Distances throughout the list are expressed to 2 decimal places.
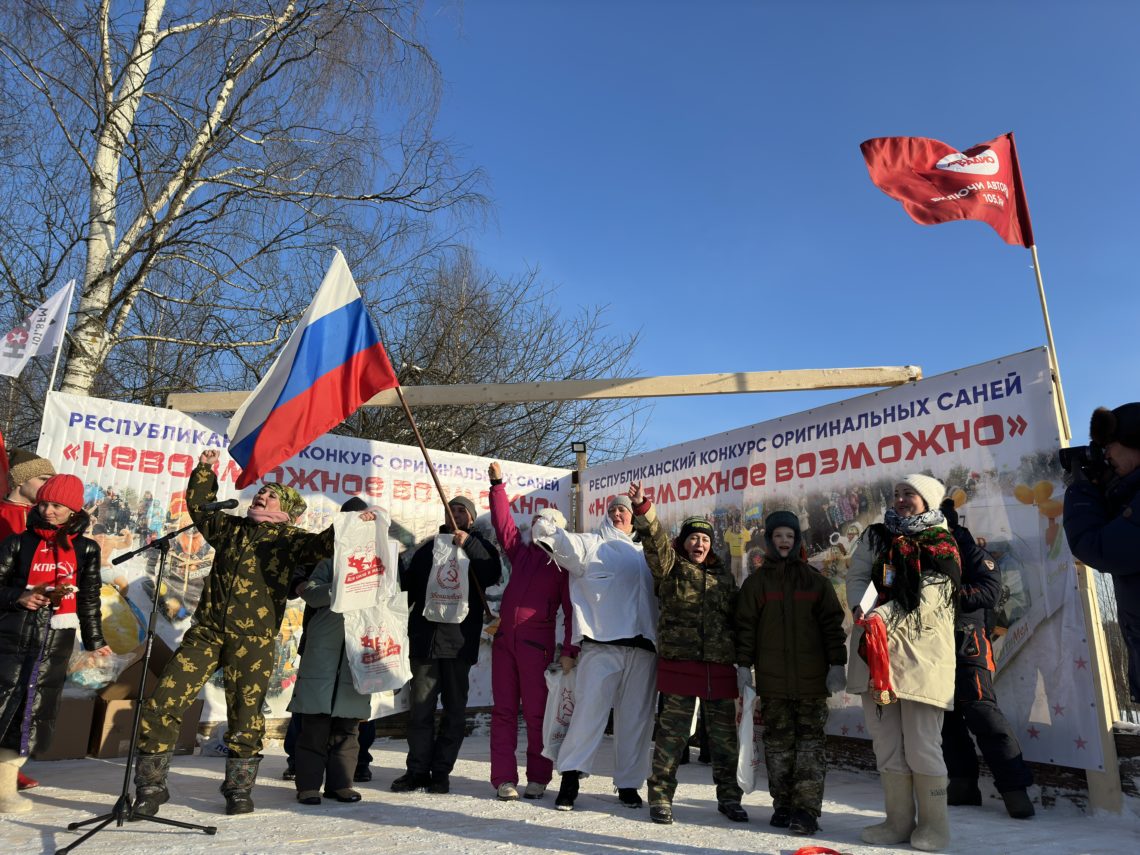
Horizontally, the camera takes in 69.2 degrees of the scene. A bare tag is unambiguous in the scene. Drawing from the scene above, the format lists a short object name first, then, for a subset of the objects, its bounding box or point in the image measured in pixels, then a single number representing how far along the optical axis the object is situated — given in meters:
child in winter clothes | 4.47
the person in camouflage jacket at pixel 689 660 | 4.70
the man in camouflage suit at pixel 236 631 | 4.32
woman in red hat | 4.32
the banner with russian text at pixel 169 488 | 6.56
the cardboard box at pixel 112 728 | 6.12
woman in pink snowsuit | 5.14
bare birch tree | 7.87
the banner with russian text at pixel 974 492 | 4.84
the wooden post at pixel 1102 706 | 4.54
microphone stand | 3.82
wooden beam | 6.43
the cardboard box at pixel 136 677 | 6.31
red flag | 6.03
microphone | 4.25
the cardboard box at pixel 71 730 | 5.94
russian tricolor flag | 5.07
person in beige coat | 4.04
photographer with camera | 2.73
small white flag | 6.29
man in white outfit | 4.98
